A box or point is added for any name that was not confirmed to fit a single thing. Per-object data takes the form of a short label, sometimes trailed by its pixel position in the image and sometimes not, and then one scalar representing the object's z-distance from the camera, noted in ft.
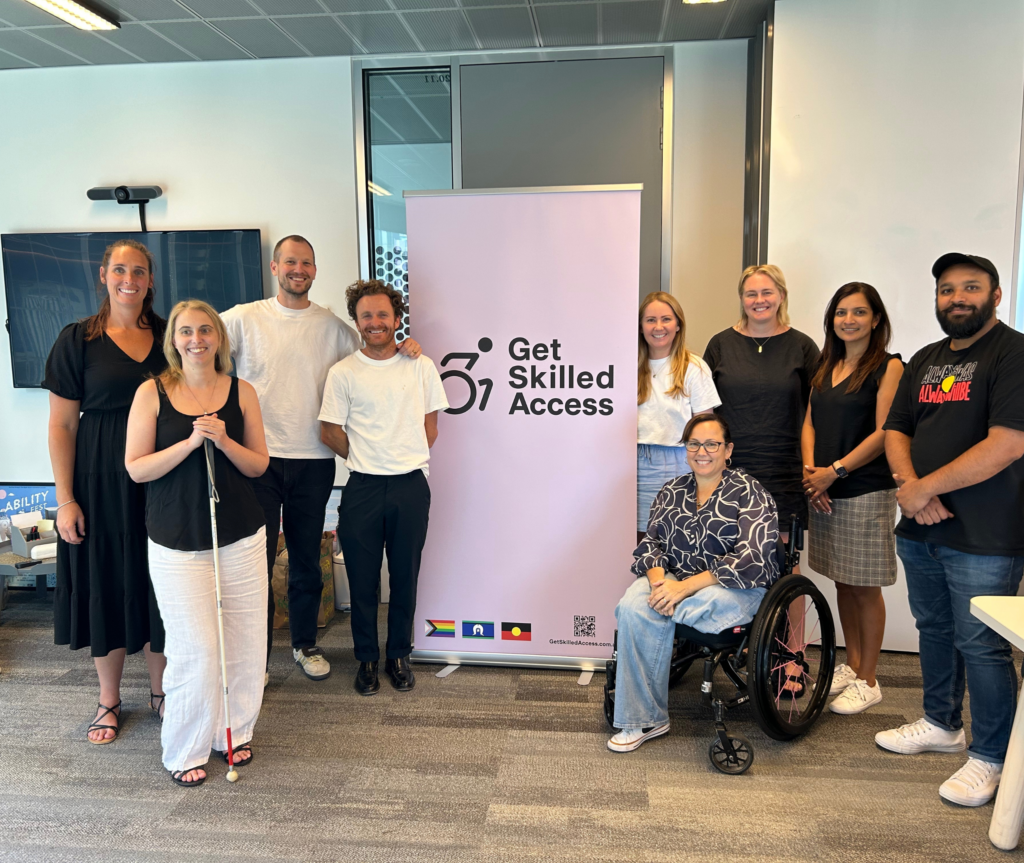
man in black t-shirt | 7.00
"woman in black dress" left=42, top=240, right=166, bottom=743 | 8.24
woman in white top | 9.52
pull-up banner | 9.80
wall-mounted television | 14.03
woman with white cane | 7.47
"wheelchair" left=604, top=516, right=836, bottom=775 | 7.64
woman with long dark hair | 8.67
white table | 6.44
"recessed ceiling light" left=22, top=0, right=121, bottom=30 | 10.94
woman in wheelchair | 7.91
